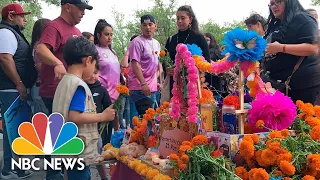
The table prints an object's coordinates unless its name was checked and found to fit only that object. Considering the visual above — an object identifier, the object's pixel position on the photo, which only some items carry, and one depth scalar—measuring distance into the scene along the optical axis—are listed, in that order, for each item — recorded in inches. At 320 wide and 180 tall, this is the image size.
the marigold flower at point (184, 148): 55.9
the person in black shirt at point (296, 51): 80.9
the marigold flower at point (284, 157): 52.0
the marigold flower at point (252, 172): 51.7
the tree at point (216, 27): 771.1
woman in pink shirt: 119.9
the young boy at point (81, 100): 72.7
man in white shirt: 109.3
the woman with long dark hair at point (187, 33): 113.0
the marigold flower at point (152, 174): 62.9
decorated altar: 53.3
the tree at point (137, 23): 614.8
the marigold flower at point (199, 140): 58.9
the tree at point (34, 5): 310.7
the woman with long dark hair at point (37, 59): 118.0
